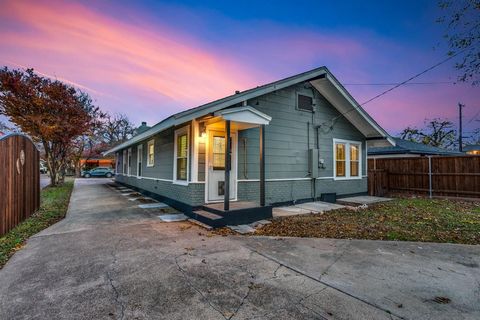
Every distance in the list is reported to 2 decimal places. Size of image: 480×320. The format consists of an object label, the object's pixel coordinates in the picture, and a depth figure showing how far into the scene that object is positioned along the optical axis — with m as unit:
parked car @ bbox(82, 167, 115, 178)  30.33
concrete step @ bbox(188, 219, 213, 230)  5.60
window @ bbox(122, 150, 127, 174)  16.73
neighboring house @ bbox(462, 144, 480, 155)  33.01
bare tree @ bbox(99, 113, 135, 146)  37.75
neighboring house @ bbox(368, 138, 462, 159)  15.08
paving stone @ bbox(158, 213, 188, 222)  6.42
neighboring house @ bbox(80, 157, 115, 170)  36.63
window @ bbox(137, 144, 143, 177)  12.20
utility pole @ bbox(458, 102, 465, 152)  28.92
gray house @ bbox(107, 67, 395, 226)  6.34
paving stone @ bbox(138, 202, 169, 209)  8.16
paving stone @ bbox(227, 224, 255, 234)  5.30
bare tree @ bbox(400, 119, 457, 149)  34.62
